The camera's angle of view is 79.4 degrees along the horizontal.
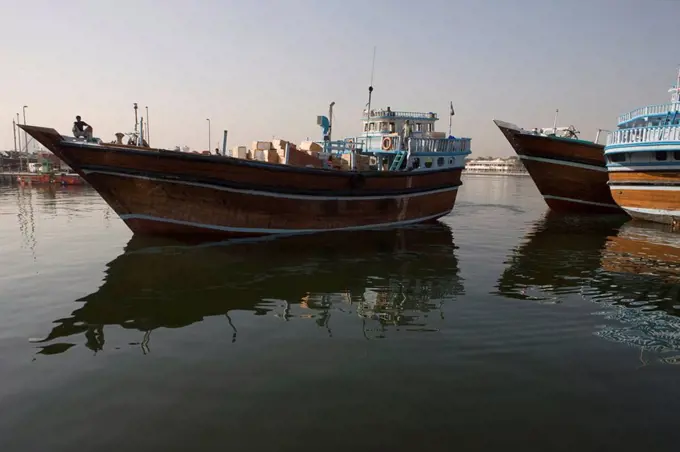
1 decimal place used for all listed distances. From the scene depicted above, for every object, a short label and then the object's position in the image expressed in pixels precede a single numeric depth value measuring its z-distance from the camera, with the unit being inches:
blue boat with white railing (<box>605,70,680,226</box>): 759.7
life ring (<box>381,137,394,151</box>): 717.0
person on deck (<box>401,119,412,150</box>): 702.7
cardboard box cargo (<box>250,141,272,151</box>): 600.1
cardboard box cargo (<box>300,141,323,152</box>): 649.6
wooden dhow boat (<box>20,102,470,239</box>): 470.0
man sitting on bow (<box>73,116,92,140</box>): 481.1
